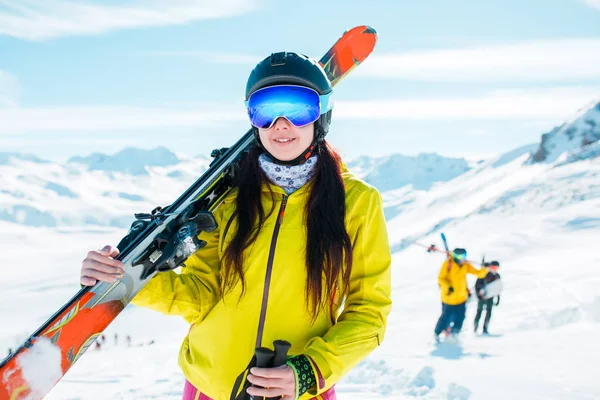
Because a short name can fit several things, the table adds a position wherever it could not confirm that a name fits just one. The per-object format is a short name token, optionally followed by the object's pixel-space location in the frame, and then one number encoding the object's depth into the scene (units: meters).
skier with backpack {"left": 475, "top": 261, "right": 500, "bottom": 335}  11.63
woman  2.35
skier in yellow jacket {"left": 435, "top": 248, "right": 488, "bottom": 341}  10.79
